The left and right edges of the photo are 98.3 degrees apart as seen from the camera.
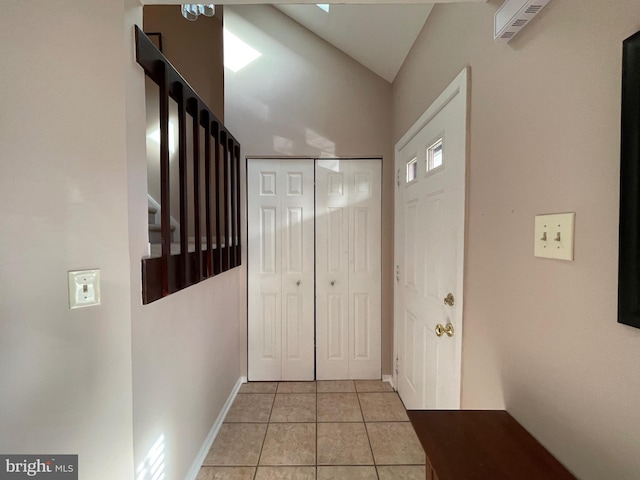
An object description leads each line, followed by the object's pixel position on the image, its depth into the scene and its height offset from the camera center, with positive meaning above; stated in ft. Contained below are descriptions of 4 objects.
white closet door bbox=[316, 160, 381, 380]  8.20 -1.13
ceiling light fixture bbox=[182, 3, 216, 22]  5.53 +4.52
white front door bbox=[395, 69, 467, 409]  4.18 -0.36
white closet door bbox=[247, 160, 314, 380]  8.15 -1.10
